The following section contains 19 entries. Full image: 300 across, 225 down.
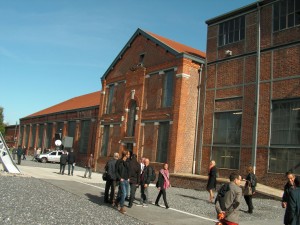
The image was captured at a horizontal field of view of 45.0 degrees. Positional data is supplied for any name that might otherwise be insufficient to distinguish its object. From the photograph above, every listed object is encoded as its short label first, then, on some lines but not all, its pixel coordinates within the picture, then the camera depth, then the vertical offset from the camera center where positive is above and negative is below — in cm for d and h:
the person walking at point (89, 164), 2223 -87
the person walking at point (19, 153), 2925 -59
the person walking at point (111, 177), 1167 -81
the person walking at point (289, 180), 1002 -45
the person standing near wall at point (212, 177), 1424 -74
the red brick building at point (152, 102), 2294 +373
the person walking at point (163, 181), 1225 -87
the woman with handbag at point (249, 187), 1216 -88
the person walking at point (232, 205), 643 -80
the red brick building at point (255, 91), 1795 +379
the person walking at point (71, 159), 2322 -63
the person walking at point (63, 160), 2355 -74
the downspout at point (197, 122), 2274 +224
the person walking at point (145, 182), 1241 -97
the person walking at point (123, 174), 1077 -65
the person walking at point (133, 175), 1122 -67
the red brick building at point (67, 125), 3706 +291
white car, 3943 -101
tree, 7582 +519
